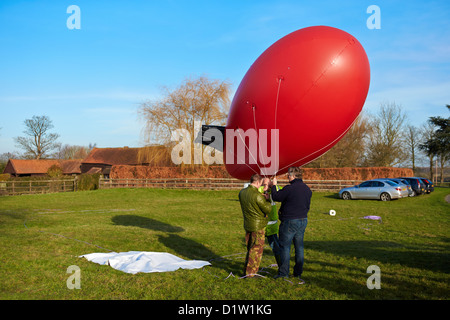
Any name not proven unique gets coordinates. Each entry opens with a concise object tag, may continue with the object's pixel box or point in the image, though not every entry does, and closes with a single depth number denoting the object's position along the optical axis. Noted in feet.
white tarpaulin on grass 20.80
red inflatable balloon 18.66
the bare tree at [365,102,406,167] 142.72
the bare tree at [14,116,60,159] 197.36
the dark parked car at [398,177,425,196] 81.15
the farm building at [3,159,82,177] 180.55
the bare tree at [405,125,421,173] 171.42
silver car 69.46
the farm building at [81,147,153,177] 181.06
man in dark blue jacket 19.15
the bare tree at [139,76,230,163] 106.22
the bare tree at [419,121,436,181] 148.05
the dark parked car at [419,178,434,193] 87.57
